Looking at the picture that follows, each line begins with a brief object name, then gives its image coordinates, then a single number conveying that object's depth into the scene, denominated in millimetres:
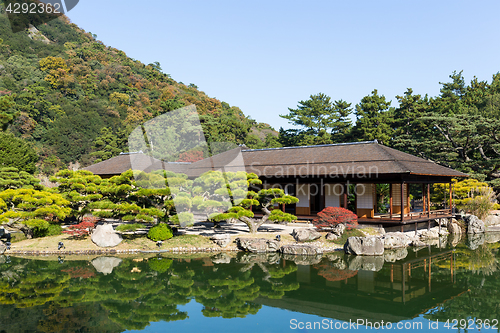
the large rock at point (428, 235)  19378
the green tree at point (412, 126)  30750
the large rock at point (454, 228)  21328
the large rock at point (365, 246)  15062
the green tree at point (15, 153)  27047
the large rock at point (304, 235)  16375
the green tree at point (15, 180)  18625
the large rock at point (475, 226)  21547
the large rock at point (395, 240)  16547
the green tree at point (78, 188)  17109
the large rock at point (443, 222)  21377
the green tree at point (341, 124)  40281
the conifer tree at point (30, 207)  15438
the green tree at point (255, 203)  16450
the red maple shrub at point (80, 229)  16172
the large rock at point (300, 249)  15156
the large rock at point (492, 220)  22922
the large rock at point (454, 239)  18367
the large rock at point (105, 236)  15828
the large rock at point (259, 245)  15711
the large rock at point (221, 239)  16219
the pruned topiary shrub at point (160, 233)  16484
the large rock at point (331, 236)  16625
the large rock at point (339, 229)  16891
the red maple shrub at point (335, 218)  16969
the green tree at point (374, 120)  34991
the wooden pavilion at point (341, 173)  18438
